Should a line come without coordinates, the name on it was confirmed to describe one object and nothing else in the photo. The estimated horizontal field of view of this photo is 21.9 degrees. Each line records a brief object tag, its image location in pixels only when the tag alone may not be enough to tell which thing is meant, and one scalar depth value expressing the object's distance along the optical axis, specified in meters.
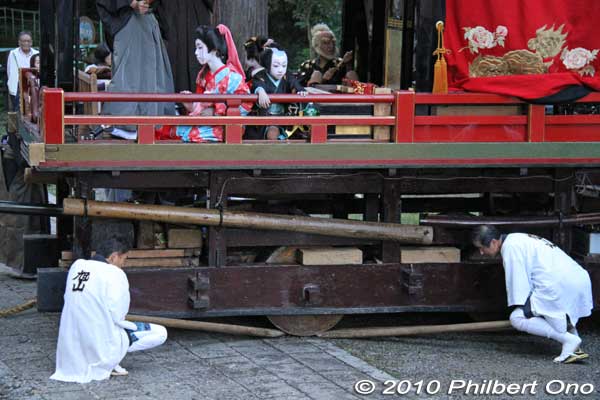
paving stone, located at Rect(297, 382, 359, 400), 9.49
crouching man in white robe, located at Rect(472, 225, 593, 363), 11.10
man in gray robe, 11.84
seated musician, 14.90
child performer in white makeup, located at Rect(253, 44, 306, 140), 11.73
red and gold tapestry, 11.58
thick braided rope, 12.43
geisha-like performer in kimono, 11.30
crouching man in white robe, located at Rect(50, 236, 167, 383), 9.97
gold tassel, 11.42
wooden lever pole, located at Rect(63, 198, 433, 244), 10.85
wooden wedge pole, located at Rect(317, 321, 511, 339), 11.69
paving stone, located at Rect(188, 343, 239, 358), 10.96
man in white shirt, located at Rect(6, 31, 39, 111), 19.48
